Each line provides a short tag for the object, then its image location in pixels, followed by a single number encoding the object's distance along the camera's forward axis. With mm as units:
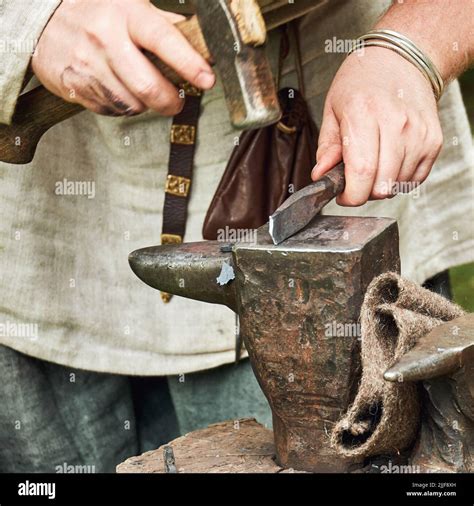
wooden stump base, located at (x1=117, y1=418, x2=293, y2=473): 1989
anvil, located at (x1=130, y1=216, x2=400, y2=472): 1901
